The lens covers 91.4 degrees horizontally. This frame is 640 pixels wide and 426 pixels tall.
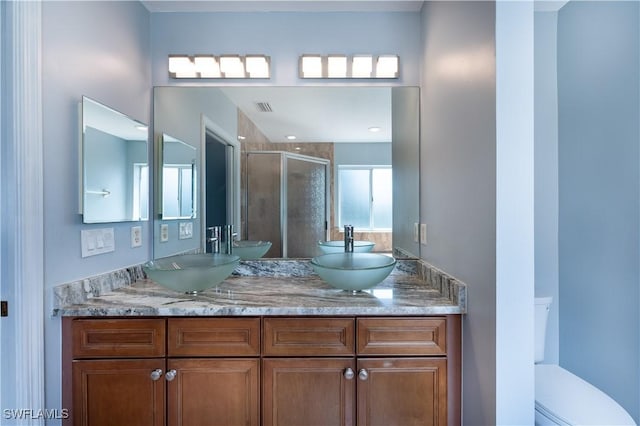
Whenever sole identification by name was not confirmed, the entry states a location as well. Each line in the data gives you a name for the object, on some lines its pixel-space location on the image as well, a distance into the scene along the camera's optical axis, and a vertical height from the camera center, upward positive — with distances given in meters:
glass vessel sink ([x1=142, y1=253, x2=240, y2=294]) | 1.40 -0.29
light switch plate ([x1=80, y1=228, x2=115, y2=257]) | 1.41 -0.13
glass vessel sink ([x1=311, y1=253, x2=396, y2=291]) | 1.44 -0.29
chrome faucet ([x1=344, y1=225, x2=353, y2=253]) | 1.88 -0.16
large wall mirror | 1.90 +0.32
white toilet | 1.22 -0.80
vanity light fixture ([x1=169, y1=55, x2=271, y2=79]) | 1.87 +0.88
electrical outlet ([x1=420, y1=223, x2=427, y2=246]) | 1.78 -0.12
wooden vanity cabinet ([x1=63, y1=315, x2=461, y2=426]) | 1.31 -0.68
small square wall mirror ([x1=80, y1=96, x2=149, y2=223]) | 1.40 +0.24
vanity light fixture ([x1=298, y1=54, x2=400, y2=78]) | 1.86 +0.88
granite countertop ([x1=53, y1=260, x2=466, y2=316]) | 1.30 -0.39
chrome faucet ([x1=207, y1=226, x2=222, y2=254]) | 1.90 -0.15
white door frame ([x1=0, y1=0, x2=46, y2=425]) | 1.16 +0.05
